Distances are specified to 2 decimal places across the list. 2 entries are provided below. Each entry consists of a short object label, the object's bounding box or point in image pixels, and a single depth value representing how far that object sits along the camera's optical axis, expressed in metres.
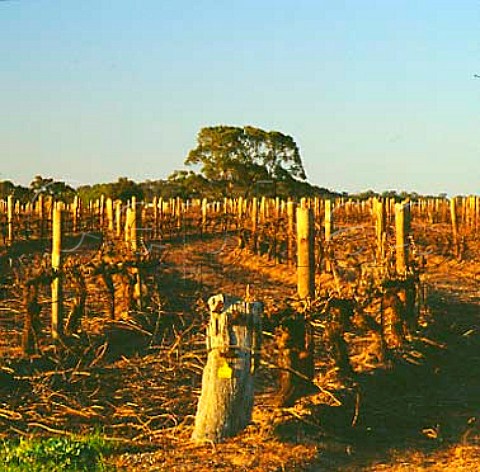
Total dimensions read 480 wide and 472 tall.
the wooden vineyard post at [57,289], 13.27
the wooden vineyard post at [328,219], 22.04
